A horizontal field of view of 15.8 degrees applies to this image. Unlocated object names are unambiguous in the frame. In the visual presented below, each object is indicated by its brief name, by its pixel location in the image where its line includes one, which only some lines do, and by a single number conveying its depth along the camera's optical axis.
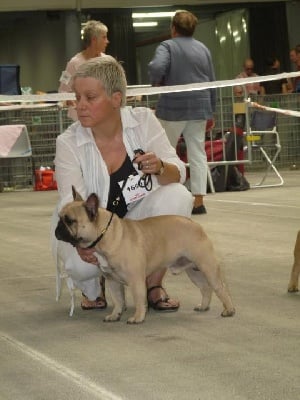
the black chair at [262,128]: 11.79
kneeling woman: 4.22
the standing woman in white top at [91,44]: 7.84
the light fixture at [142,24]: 24.08
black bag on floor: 11.04
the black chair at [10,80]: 12.23
